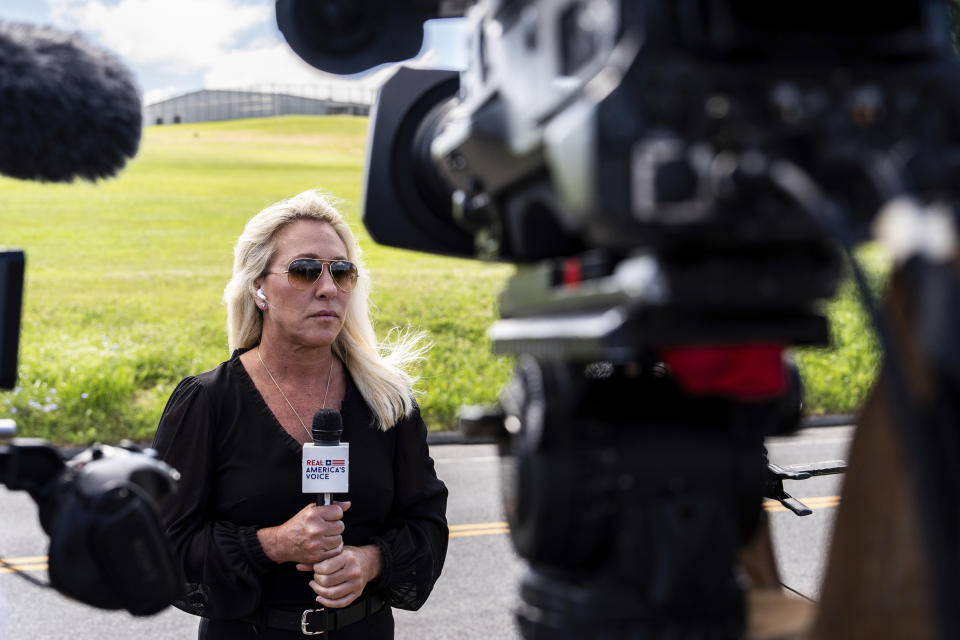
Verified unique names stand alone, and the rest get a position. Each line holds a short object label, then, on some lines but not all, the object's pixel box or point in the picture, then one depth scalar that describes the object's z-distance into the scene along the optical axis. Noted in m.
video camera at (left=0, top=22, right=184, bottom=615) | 1.21
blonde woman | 2.47
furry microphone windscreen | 1.22
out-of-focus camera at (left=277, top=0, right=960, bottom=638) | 0.81
